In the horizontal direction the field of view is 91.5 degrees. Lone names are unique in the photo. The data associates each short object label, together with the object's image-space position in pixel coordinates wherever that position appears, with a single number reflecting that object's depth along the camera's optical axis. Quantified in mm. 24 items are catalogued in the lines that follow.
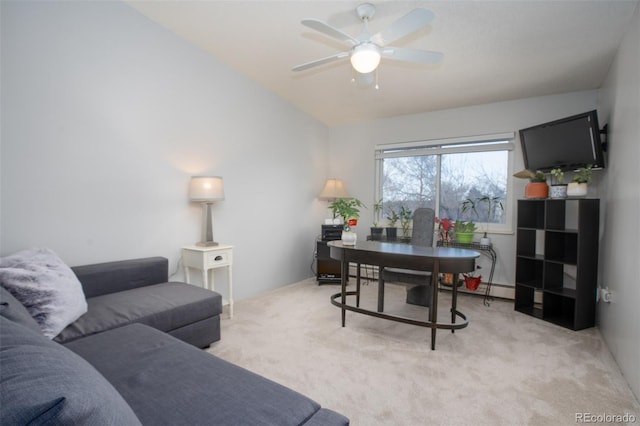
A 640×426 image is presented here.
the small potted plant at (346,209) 4439
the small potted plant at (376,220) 4469
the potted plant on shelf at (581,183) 2959
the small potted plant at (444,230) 3971
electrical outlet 2545
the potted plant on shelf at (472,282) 3750
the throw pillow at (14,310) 1227
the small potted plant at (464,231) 3928
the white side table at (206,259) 2902
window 3975
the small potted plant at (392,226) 4395
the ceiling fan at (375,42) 1896
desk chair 2811
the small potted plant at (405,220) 4504
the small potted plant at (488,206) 3951
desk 2445
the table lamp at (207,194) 3012
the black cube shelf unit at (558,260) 2873
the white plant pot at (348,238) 3051
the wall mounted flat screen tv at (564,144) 2842
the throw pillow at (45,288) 1640
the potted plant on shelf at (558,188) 3104
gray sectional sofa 522
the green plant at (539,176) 3346
